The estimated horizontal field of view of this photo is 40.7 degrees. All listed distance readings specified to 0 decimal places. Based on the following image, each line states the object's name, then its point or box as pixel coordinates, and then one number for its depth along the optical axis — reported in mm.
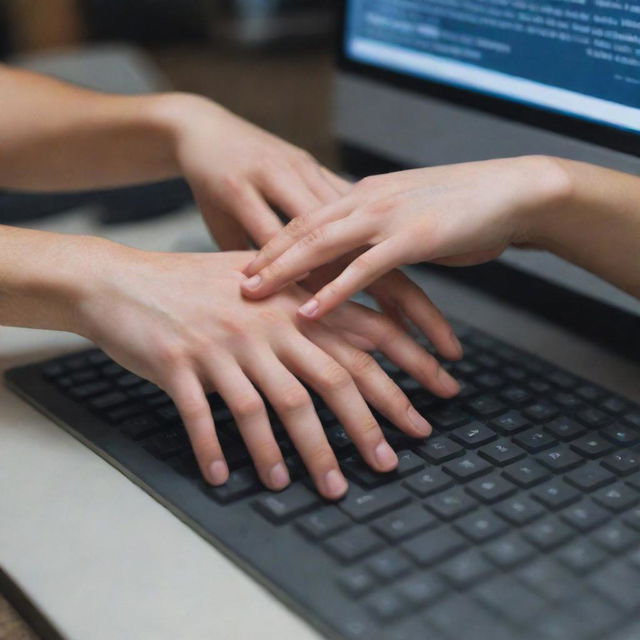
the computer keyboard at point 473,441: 345
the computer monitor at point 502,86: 533
